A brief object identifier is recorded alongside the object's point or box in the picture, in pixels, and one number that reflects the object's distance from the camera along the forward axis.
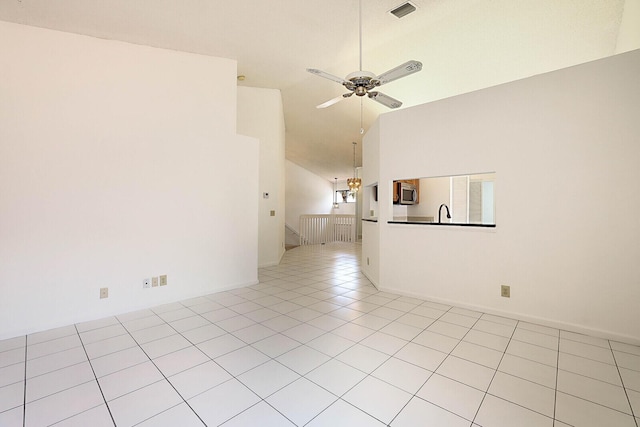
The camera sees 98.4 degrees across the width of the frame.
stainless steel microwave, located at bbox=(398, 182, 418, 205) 5.13
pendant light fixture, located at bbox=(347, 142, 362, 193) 8.99
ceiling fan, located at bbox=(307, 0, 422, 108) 2.47
